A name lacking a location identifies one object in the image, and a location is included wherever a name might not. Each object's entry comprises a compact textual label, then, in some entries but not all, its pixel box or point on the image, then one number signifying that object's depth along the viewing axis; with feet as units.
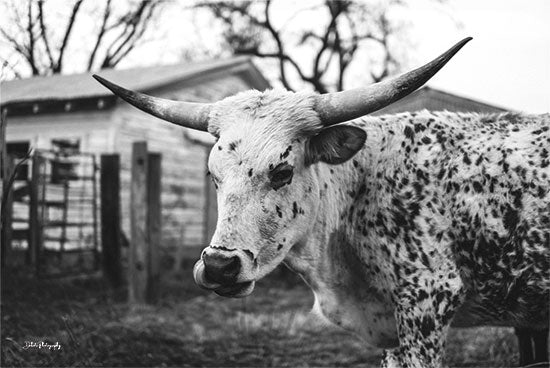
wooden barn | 29.37
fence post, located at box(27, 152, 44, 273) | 22.86
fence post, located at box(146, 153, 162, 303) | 22.22
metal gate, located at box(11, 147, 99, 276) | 23.11
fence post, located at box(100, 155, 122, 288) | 23.84
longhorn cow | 8.77
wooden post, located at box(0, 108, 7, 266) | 11.73
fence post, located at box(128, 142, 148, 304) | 22.09
